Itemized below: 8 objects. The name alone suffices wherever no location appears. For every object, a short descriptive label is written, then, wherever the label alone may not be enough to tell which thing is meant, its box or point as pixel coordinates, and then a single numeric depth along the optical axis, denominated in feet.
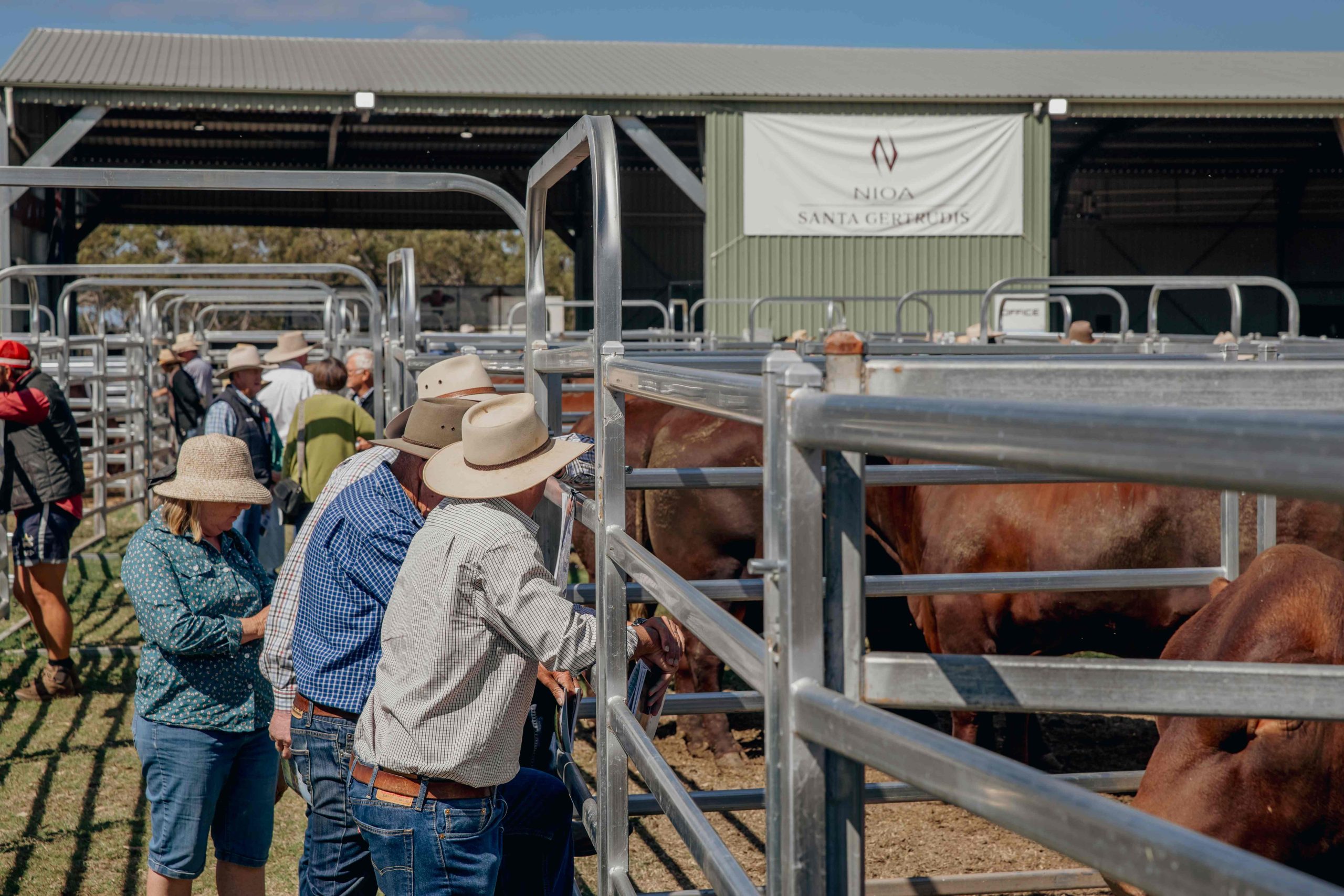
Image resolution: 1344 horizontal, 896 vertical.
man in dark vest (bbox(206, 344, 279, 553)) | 25.62
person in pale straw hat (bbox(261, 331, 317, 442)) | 31.24
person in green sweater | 25.53
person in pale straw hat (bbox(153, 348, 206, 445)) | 37.24
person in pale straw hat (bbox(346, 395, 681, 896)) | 8.41
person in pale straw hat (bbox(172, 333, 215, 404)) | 39.22
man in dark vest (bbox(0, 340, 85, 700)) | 22.47
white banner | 62.64
